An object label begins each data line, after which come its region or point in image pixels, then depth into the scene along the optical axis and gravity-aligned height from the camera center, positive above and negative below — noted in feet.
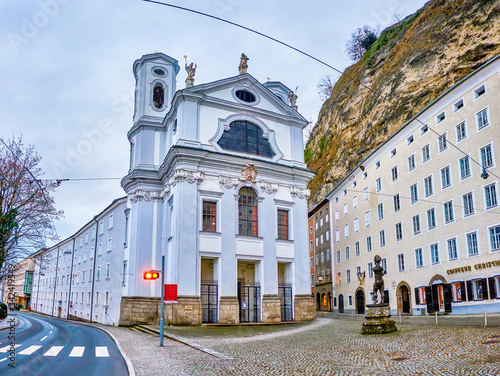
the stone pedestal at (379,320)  56.75 -3.35
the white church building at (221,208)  89.92 +18.76
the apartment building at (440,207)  84.84 +19.48
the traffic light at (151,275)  57.52 +2.53
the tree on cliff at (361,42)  251.19 +144.36
